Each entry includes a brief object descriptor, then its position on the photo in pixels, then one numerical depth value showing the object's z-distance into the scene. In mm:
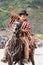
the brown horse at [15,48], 11070
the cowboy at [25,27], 11562
